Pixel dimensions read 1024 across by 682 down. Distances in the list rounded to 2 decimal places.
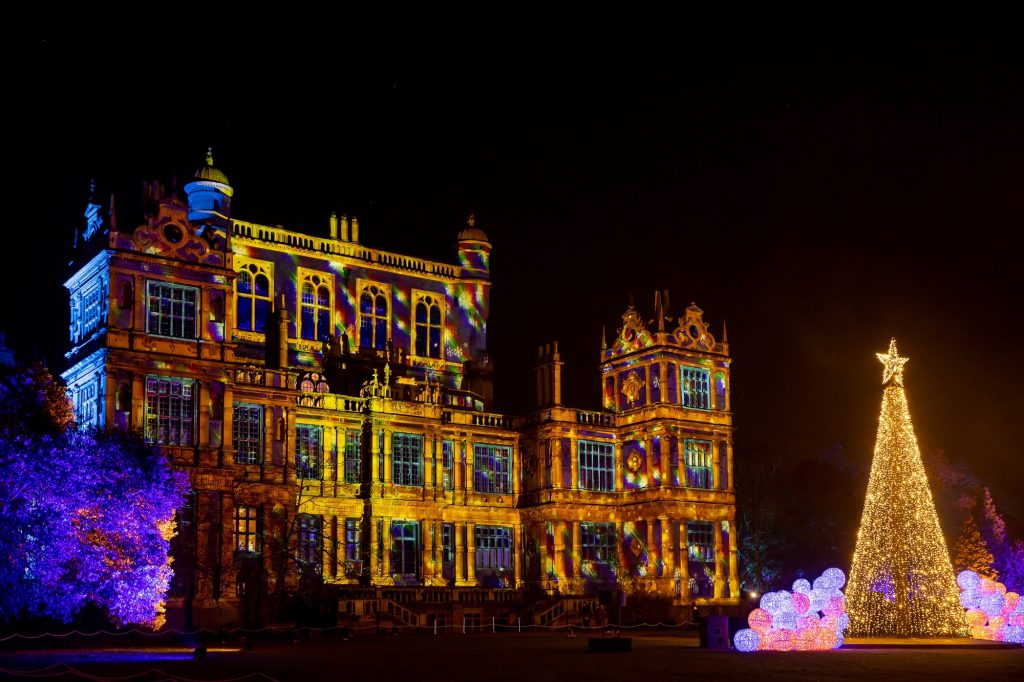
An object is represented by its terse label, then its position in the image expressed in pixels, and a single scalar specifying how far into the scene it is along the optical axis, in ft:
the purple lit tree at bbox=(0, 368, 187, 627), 138.62
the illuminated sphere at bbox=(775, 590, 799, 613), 132.77
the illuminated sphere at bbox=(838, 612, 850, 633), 136.26
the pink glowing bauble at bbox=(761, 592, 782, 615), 132.98
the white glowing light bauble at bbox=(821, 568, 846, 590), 141.79
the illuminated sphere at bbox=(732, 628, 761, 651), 131.75
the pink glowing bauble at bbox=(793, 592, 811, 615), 133.59
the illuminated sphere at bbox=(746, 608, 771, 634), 132.77
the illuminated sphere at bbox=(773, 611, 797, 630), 133.08
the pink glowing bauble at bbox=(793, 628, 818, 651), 134.00
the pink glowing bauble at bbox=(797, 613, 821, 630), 133.59
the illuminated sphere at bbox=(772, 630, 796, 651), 133.59
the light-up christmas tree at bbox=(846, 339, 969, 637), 148.05
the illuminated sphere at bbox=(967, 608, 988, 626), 151.53
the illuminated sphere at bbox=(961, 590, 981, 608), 154.06
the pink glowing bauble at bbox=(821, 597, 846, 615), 136.89
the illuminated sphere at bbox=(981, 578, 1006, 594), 153.07
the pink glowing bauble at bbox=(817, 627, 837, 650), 134.41
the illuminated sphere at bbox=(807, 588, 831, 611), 138.00
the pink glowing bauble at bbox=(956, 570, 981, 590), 155.22
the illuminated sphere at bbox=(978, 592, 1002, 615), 151.02
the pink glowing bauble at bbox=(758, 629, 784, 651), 133.28
